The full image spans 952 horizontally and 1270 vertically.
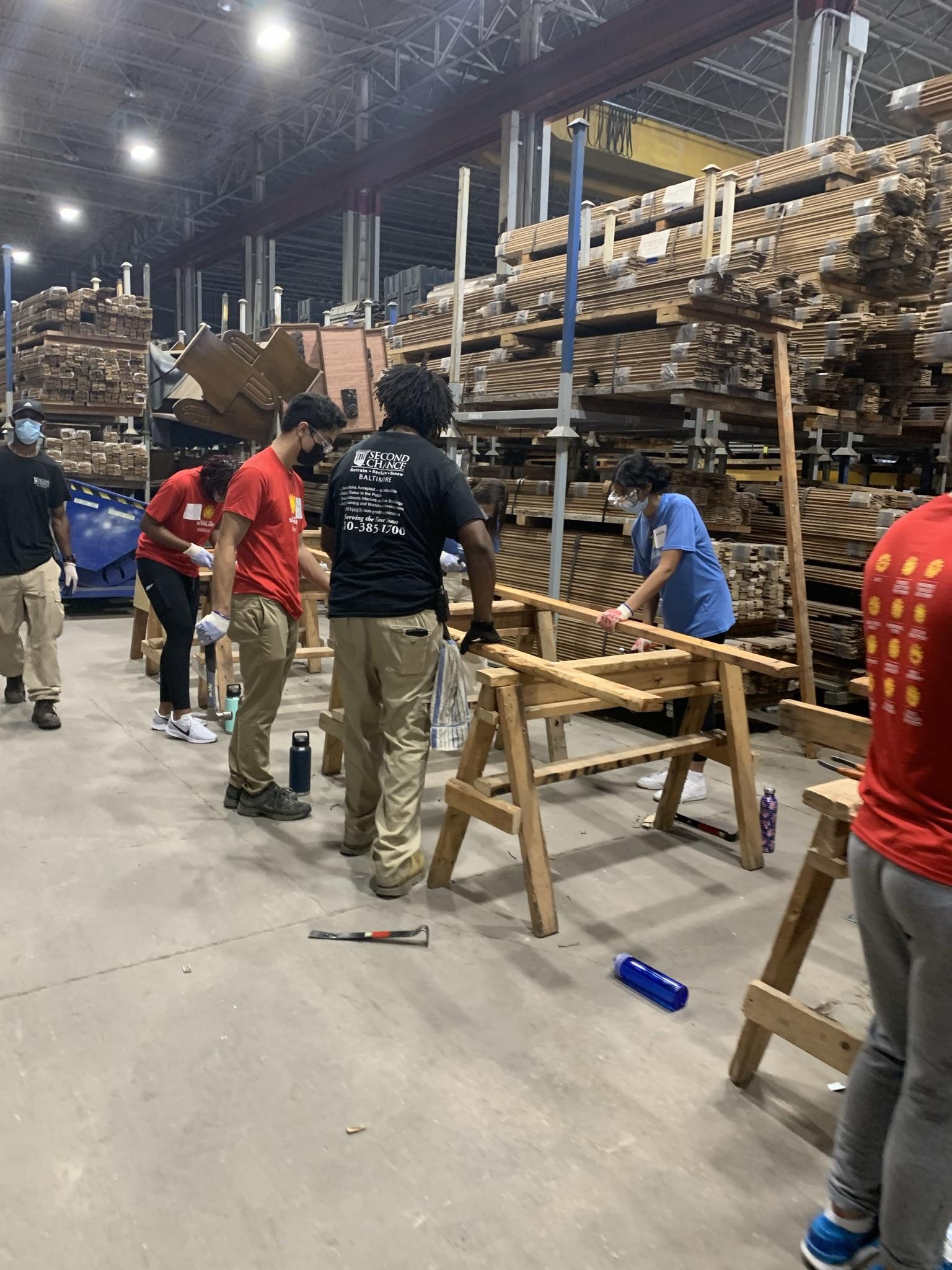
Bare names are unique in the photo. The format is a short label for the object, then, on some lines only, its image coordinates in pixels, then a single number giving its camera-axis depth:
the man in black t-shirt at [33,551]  5.74
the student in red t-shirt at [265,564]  4.23
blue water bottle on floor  3.06
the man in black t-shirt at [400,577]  3.67
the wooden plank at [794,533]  6.30
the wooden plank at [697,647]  3.89
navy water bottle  4.80
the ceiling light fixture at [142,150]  15.64
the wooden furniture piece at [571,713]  3.52
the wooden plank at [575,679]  3.06
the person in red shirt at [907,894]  1.65
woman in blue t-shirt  4.78
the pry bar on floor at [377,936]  3.39
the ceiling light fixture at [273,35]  11.73
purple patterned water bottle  4.39
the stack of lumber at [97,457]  10.55
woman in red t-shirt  5.63
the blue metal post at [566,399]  6.09
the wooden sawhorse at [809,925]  2.35
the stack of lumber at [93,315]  10.97
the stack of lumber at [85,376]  10.81
